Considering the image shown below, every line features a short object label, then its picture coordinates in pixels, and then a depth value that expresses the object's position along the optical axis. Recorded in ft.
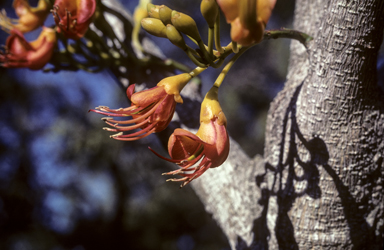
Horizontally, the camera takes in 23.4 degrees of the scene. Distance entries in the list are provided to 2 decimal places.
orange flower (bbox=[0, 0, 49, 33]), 2.10
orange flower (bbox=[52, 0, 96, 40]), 1.93
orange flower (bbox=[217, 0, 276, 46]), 1.52
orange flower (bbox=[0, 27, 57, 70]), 2.04
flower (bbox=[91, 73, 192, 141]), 1.76
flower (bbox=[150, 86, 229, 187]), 1.74
